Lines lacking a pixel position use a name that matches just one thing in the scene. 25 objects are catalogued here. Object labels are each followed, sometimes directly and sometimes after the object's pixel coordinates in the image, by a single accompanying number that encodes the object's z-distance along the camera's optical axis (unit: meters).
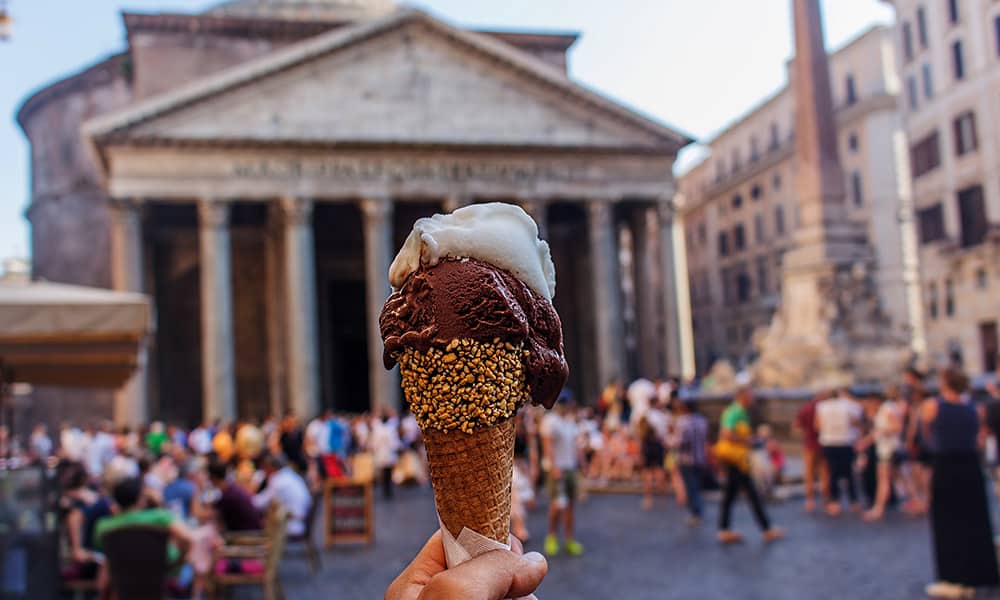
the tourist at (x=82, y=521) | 7.43
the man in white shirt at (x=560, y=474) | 9.37
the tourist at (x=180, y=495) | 8.70
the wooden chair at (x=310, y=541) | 9.30
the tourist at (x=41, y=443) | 17.38
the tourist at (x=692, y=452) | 10.76
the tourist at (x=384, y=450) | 16.16
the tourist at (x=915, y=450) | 9.55
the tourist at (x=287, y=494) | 9.10
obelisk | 13.35
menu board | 10.92
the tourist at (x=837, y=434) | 10.66
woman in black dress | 6.51
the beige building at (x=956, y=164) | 28.11
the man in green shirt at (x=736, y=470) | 9.38
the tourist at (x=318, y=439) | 17.06
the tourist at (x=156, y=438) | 16.85
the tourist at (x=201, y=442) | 18.78
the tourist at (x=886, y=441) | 10.49
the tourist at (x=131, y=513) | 6.55
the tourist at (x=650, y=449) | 13.66
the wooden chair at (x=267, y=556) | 7.36
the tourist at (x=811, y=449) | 11.17
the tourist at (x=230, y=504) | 7.94
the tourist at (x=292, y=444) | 16.05
